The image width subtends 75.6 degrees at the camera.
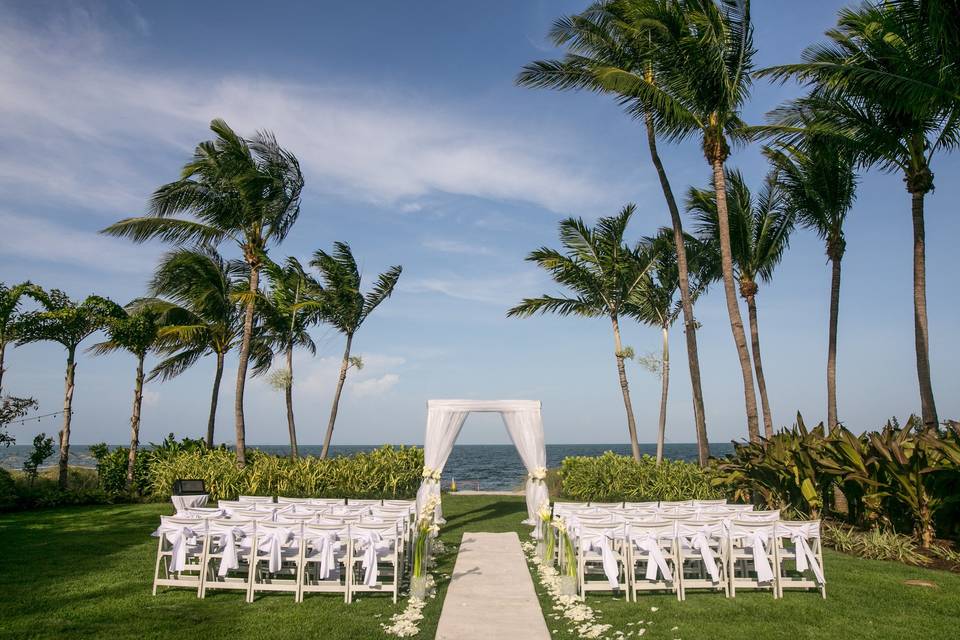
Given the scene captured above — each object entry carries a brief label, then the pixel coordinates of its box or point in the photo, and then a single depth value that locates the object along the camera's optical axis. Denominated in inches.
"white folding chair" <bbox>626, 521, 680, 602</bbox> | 284.2
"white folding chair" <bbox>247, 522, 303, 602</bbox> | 285.1
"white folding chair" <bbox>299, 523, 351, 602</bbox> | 285.3
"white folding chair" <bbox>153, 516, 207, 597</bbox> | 288.2
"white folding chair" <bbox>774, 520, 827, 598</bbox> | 288.8
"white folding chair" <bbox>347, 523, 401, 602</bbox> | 287.1
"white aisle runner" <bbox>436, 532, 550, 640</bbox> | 241.1
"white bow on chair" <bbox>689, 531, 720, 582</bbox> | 285.1
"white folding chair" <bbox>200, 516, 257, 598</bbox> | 287.6
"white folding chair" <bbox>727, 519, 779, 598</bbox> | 287.9
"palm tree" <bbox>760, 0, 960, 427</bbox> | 386.6
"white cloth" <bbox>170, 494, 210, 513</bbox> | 427.8
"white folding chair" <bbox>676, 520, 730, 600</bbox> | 287.9
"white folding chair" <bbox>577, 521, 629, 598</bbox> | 284.7
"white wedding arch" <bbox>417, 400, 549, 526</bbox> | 474.6
